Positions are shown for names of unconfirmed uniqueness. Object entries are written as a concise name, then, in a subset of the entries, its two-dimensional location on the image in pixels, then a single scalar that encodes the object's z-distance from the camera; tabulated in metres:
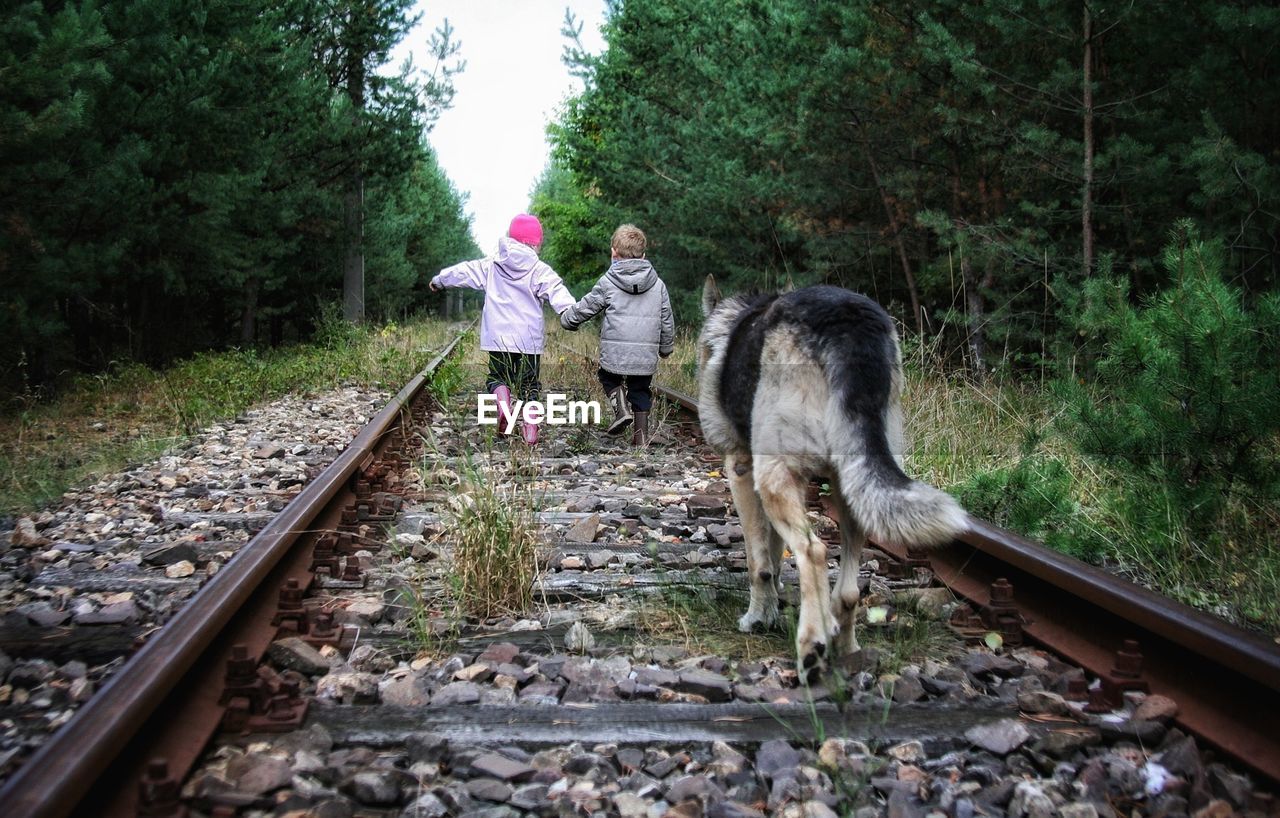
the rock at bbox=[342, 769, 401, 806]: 2.41
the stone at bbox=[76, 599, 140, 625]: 3.67
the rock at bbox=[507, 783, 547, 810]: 2.41
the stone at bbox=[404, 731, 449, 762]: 2.64
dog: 2.88
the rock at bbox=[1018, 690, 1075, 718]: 2.94
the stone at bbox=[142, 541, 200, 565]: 4.43
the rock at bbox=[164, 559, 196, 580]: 4.28
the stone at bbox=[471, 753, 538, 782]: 2.53
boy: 8.16
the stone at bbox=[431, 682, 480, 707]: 3.01
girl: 8.08
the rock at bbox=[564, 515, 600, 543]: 4.99
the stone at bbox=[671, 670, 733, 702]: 3.06
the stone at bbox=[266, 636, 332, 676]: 3.22
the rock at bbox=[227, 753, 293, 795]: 2.41
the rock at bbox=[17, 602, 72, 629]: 3.63
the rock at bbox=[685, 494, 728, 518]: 5.62
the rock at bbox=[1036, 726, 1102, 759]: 2.68
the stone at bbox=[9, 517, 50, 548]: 4.75
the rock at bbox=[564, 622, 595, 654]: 3.49
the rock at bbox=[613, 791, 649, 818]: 2.38
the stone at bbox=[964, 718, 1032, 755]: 2.70
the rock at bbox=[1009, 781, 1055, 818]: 2.37
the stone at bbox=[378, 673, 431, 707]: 3.02
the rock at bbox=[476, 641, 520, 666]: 3.33
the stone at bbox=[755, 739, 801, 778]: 2.58
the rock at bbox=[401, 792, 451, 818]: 2.37
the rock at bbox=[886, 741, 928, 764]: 2.66
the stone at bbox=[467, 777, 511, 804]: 2.44
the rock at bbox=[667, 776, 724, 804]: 2.44
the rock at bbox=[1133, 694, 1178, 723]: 2.80
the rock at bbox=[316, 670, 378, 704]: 3.02
